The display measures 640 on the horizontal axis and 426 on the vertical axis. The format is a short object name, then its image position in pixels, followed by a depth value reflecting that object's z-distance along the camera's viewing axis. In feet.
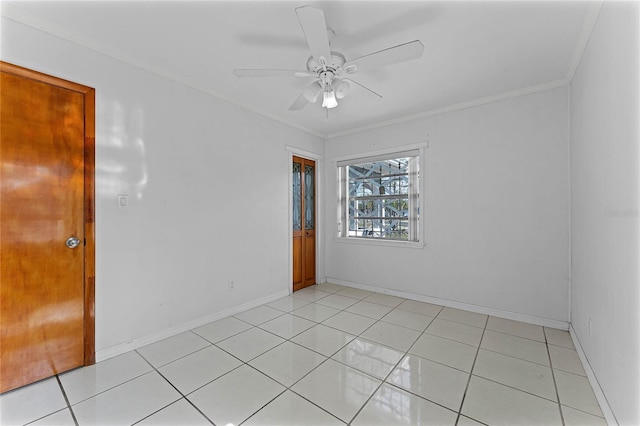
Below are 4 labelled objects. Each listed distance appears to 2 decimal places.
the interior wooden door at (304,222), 14.42
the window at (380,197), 13.16
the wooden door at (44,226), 6.24
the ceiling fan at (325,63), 5.23
